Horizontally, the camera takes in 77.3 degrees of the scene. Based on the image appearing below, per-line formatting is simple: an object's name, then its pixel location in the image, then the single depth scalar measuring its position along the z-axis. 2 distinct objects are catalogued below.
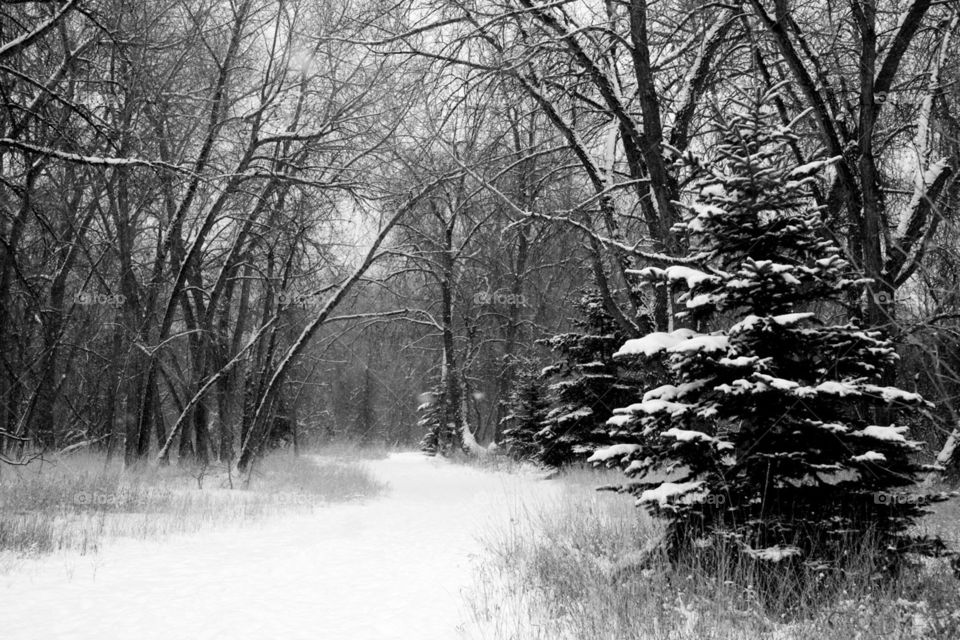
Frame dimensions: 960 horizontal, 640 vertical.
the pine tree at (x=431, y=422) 28.19
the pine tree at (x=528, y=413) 18.89
